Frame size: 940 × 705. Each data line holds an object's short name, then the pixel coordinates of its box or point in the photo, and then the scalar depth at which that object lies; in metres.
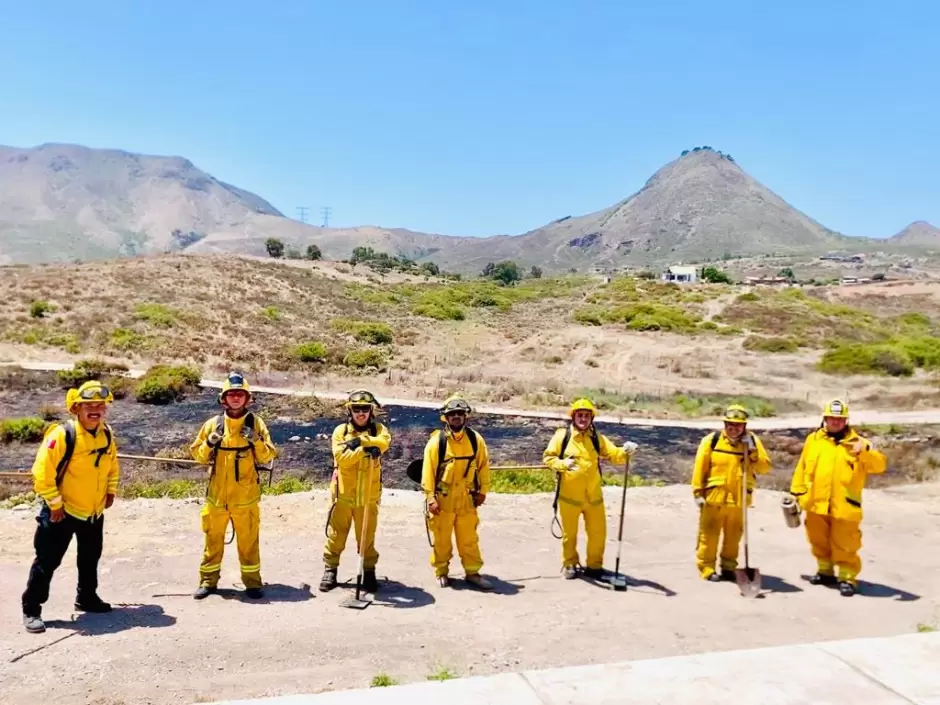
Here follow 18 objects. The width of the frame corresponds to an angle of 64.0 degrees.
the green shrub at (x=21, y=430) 17.48
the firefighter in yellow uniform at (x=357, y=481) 7.19
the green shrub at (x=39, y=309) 36.44
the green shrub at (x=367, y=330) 40.81
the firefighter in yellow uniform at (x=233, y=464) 6.88
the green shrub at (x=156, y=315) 37.36
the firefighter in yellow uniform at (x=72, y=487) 6.09
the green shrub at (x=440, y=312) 51.94
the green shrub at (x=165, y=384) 23.59
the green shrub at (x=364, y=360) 33.00
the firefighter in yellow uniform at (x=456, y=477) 7.41
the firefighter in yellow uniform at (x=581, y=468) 7.62
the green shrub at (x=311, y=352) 33.97
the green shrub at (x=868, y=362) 33.41
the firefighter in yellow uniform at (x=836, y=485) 7.52
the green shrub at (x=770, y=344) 39.03
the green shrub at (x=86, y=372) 25.33
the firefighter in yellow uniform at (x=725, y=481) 7.80
